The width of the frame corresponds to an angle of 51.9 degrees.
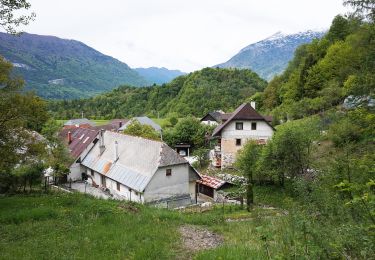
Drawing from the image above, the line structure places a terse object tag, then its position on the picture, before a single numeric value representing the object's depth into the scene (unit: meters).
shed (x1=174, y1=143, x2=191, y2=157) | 51.75
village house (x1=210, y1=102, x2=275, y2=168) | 41.19
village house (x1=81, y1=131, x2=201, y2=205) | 29.47
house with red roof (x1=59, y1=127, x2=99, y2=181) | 40.79
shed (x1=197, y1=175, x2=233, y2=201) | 32.88
